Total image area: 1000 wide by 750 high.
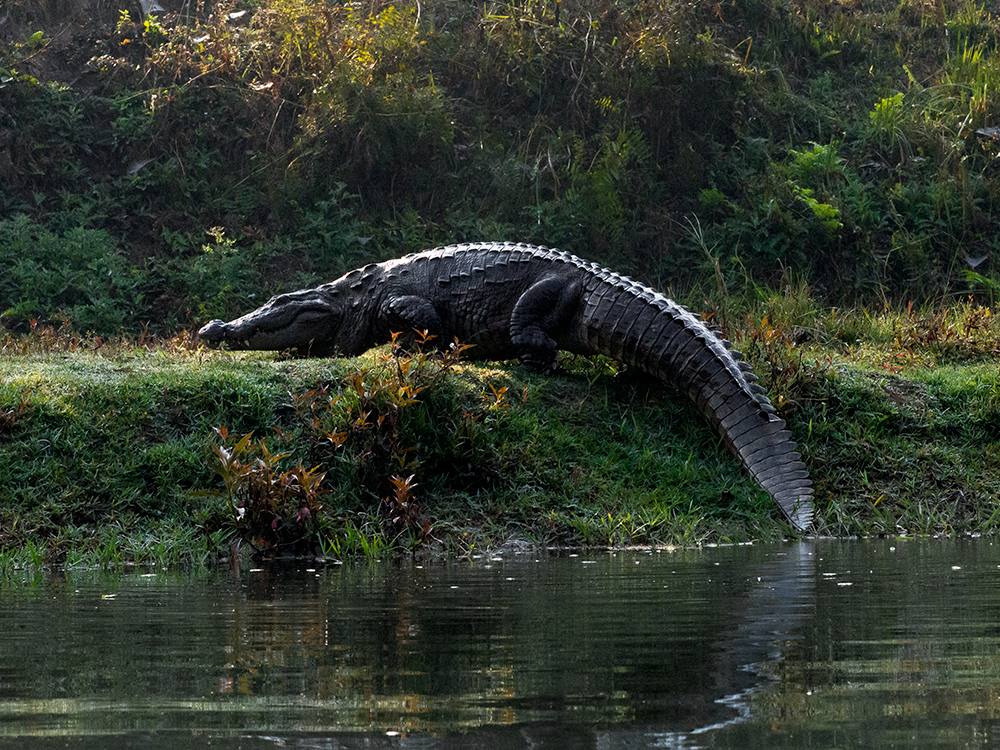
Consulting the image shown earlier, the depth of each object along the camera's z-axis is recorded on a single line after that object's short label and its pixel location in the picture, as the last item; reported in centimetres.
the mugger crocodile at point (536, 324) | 1466
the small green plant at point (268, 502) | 1152
